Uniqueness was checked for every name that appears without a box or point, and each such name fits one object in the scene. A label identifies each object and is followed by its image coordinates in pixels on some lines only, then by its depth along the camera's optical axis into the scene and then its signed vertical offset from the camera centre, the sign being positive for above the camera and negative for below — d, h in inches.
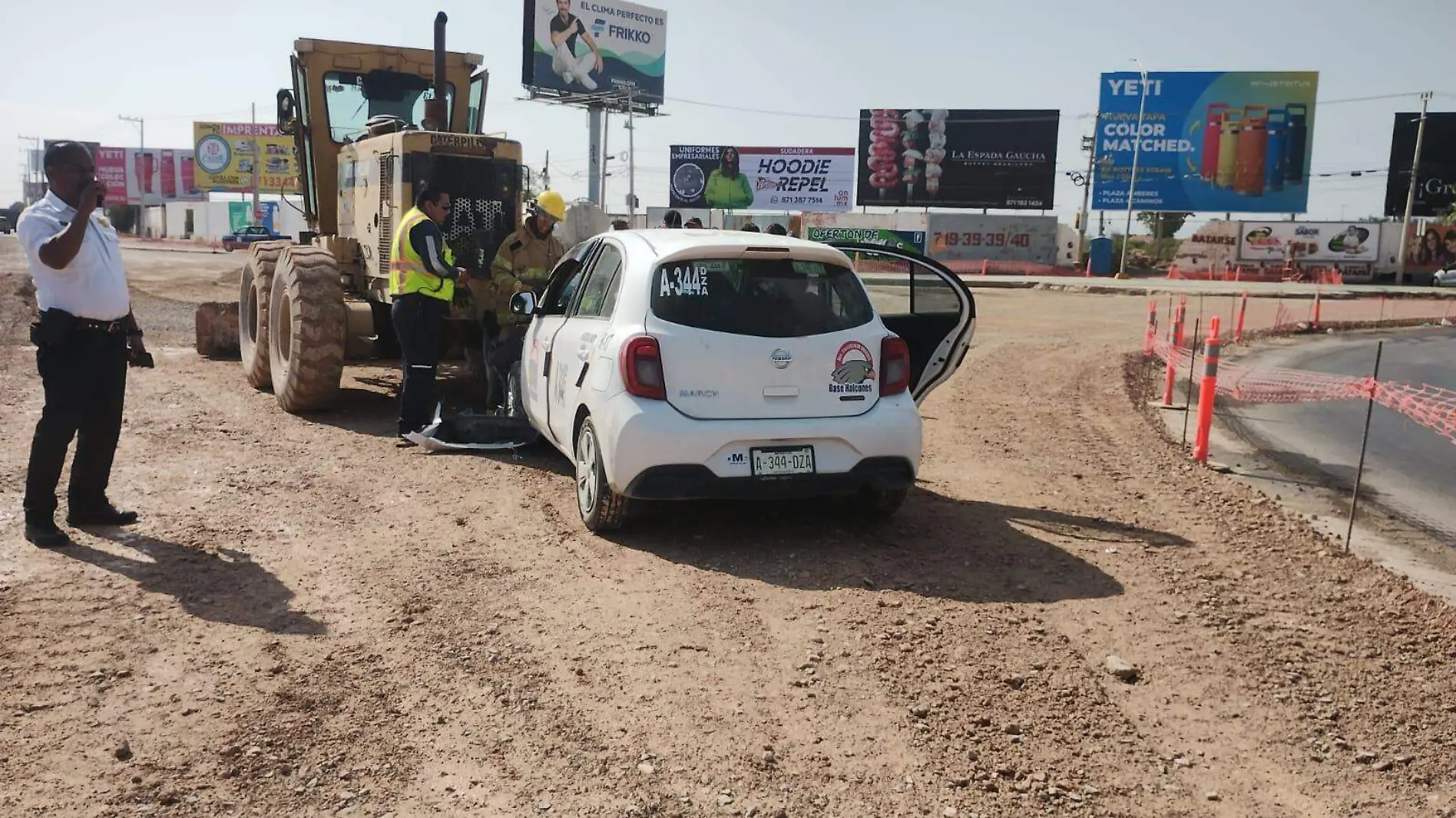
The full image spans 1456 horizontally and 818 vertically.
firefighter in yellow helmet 357.1 -14.3
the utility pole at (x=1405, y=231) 2023.9 +55.1
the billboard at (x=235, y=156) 3289.9 +145.3
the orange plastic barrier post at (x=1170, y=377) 497.7 -52.4
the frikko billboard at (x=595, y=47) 2178.9 +336.0
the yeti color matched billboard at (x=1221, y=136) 2154.3 +216.0
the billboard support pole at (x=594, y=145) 2340.1 +158.3
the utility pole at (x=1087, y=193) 2213.3 +102.8
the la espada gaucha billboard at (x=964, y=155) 2263.8 +166.0
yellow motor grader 377.4 +6.6
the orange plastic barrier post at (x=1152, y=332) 653.3 -43.7
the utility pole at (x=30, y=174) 4151.1 +88.6
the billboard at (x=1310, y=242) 2046.0 +29.7
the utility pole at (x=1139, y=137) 2127.6 +207.4
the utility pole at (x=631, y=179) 2199.6 +90.2
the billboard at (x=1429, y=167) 2142.0 +175.4
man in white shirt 224.7 -24.6
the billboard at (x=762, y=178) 2411.4 +113.4
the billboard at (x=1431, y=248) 2021.4 +28.0
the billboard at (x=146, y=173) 3720.5 +98.3
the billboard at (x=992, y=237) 2230.6 +11.9
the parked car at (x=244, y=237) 2208.4 -53.5
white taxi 238.4 -30.6
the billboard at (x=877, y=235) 2192.4 +5.0
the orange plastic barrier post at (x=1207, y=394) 358.3 -42.0
